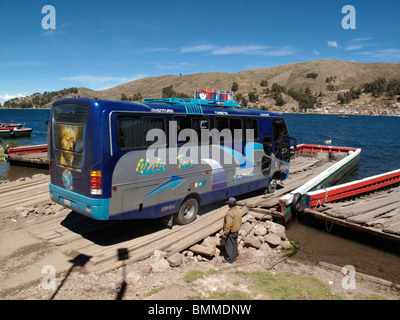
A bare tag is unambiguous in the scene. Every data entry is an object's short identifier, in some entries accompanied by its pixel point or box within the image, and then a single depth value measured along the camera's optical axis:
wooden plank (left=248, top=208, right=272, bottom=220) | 10.85
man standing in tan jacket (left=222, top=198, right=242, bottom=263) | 7.62
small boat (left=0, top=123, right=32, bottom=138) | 47.50
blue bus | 7.07
